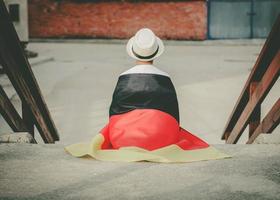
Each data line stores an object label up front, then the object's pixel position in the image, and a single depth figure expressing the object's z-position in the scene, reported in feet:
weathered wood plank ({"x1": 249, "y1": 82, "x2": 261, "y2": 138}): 16.80
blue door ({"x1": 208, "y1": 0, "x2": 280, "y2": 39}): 73.77
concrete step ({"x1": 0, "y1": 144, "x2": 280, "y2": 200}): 9.72
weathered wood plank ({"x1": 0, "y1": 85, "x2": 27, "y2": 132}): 14.48
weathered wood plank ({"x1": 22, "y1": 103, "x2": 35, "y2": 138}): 16.66
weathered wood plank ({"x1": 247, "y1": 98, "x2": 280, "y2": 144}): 14.15
